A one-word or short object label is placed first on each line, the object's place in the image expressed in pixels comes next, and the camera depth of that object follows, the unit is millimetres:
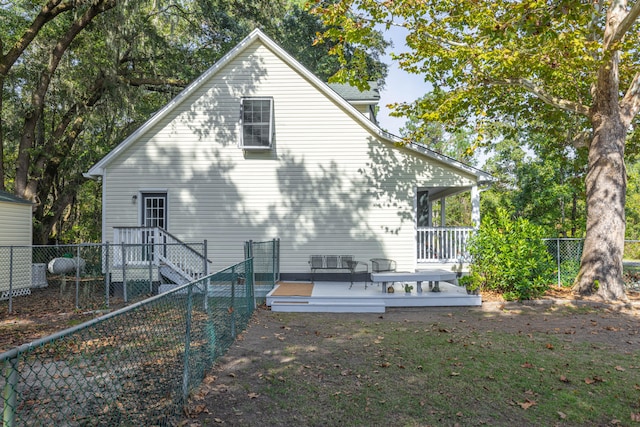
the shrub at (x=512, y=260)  10305
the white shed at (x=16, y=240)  12172
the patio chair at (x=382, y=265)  11719
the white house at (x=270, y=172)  12867
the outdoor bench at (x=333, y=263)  12491
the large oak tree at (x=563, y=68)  10141
